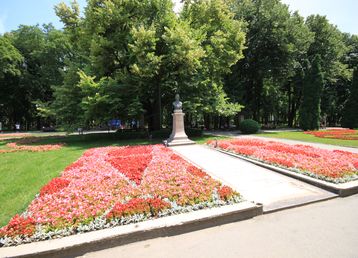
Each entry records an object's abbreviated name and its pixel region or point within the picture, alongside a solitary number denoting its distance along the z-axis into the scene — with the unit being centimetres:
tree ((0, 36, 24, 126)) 3422
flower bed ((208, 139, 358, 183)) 686
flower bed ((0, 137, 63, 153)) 1320
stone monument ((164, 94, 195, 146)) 1434
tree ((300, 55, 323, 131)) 2752
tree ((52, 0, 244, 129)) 1622
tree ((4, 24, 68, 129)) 3869
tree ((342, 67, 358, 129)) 3106
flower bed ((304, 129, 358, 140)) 1680
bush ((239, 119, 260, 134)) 2362
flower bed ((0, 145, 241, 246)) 400
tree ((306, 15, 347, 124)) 3262
